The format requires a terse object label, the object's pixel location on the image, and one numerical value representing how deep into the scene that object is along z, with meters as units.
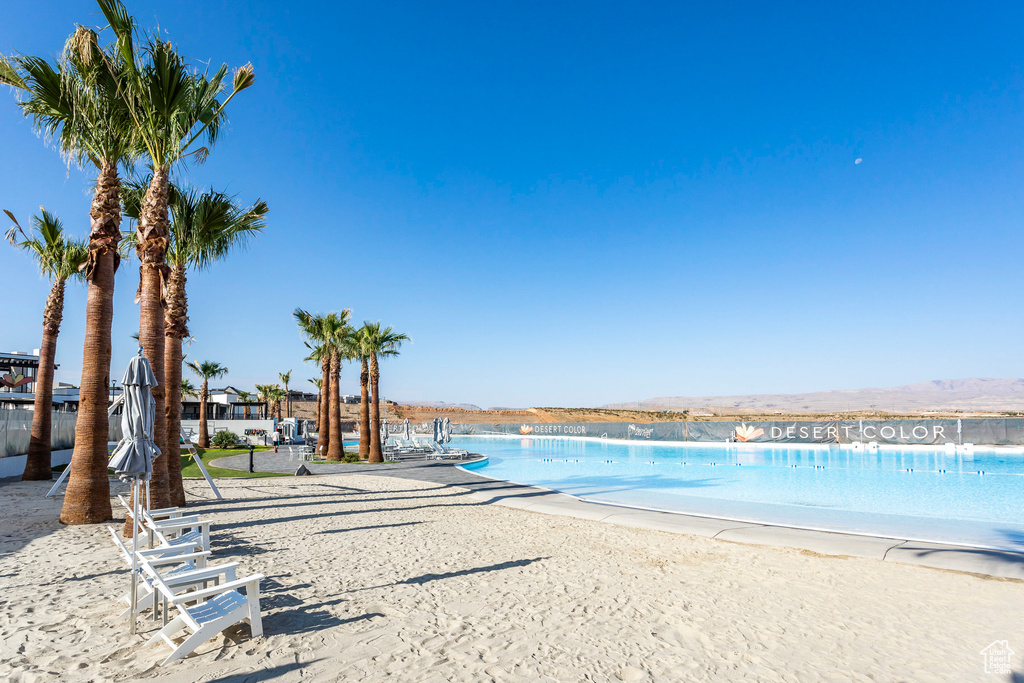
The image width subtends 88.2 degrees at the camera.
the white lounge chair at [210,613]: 4.27
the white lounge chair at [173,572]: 4.89
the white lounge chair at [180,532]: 6.50
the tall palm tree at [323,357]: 28.19
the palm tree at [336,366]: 27.25
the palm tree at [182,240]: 12.20
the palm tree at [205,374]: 34.43
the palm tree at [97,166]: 9.81
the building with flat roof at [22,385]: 44.03
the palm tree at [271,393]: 68.62
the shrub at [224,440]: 35.78
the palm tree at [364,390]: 28.31
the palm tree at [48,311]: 16.78
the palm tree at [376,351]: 25.81
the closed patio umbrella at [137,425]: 5.91
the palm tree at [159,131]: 10.06
